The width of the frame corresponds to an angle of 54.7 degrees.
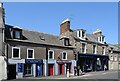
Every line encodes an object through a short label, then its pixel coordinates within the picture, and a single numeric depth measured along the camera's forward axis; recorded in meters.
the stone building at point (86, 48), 21.22
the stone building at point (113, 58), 26.56
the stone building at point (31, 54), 14.64
